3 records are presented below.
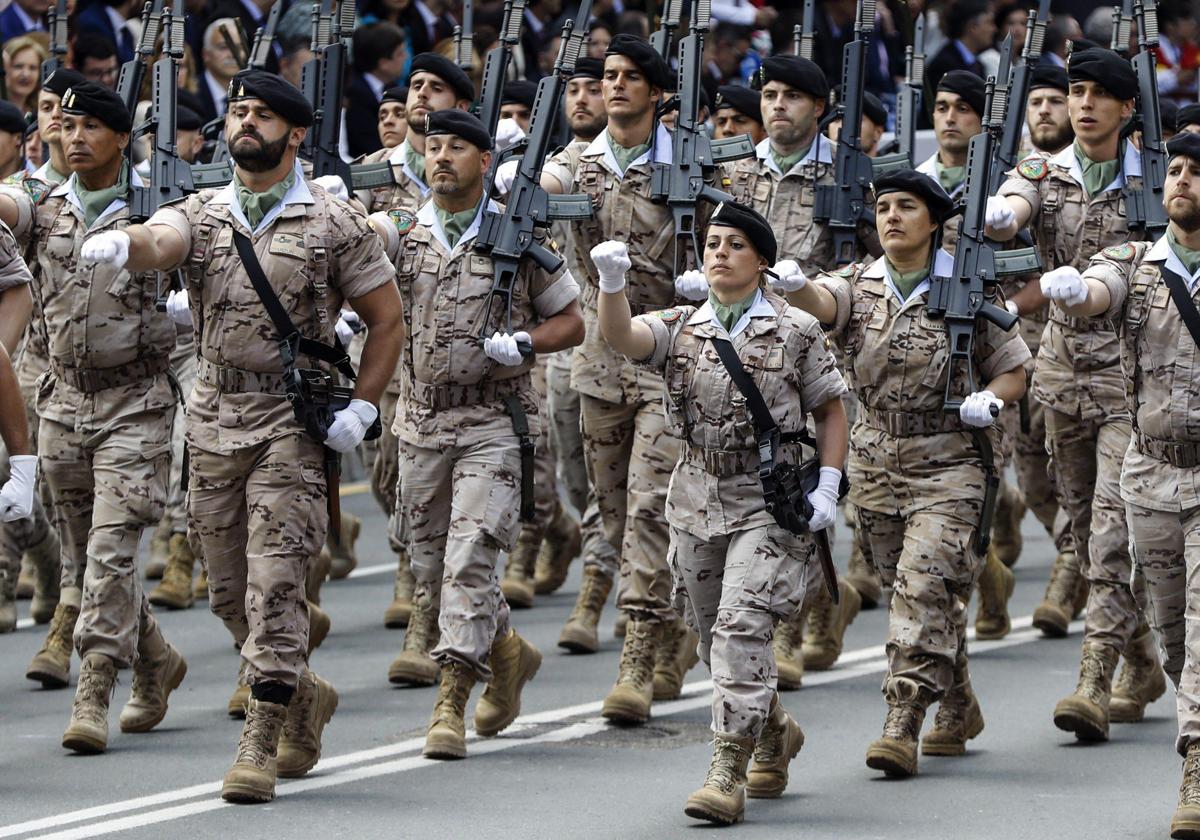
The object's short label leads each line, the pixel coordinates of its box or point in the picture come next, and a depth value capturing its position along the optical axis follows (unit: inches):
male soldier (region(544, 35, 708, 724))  789.9
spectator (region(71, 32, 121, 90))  1131.3
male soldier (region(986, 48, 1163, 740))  780.0
